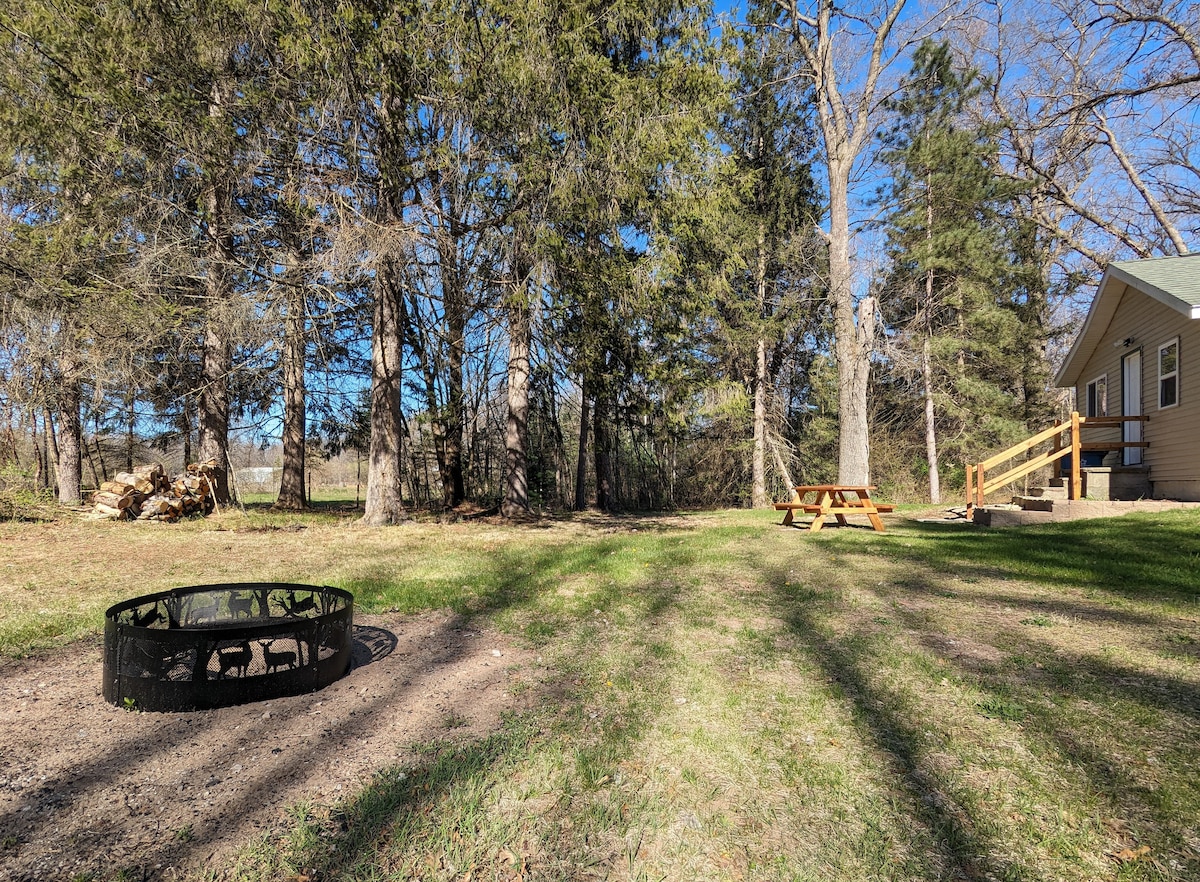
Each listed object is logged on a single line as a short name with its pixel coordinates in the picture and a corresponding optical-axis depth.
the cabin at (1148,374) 9.52
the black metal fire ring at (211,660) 2.77
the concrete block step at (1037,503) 10.32
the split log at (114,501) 9.88
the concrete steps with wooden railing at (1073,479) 10.03
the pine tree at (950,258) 15.23
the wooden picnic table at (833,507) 9.14
